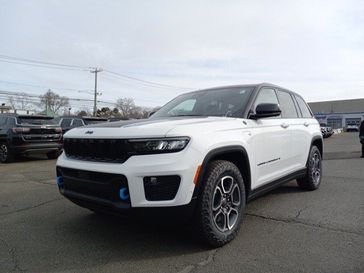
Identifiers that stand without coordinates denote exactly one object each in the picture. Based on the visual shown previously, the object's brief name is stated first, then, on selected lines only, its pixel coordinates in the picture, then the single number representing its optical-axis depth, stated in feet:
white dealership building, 240.53
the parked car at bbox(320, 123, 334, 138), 90.26
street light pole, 183.11
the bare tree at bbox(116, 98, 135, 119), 243.81
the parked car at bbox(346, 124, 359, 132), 174.66
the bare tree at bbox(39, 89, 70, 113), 206.41
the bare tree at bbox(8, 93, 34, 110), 192.41
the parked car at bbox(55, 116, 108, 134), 46.44
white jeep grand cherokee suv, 9.71
